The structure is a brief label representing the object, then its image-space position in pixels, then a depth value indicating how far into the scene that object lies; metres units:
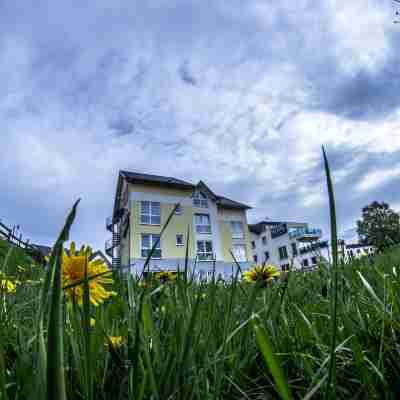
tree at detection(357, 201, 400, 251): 25.52
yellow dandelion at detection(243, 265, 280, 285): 1.36
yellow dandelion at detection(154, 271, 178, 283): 1.38
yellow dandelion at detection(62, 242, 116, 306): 0.52
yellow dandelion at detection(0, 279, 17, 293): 1.07
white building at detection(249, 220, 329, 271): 30.90
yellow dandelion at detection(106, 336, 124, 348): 0.44
